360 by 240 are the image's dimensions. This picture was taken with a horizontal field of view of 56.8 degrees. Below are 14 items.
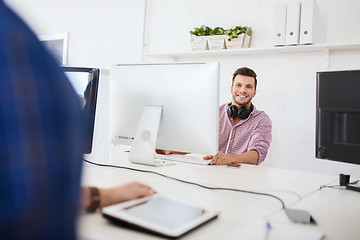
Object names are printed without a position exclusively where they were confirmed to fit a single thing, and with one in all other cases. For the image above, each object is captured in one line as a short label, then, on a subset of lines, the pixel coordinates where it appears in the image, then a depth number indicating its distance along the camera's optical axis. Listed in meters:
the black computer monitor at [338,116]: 1.24
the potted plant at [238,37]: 2.84
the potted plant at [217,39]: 2.91
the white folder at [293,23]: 2.50
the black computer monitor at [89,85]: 1.50
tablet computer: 0.75
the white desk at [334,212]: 0.85
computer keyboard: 1.77
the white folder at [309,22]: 2.45
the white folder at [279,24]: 2.56
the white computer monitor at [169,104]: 1.48
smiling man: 2.18
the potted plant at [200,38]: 2.98
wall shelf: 2.50
